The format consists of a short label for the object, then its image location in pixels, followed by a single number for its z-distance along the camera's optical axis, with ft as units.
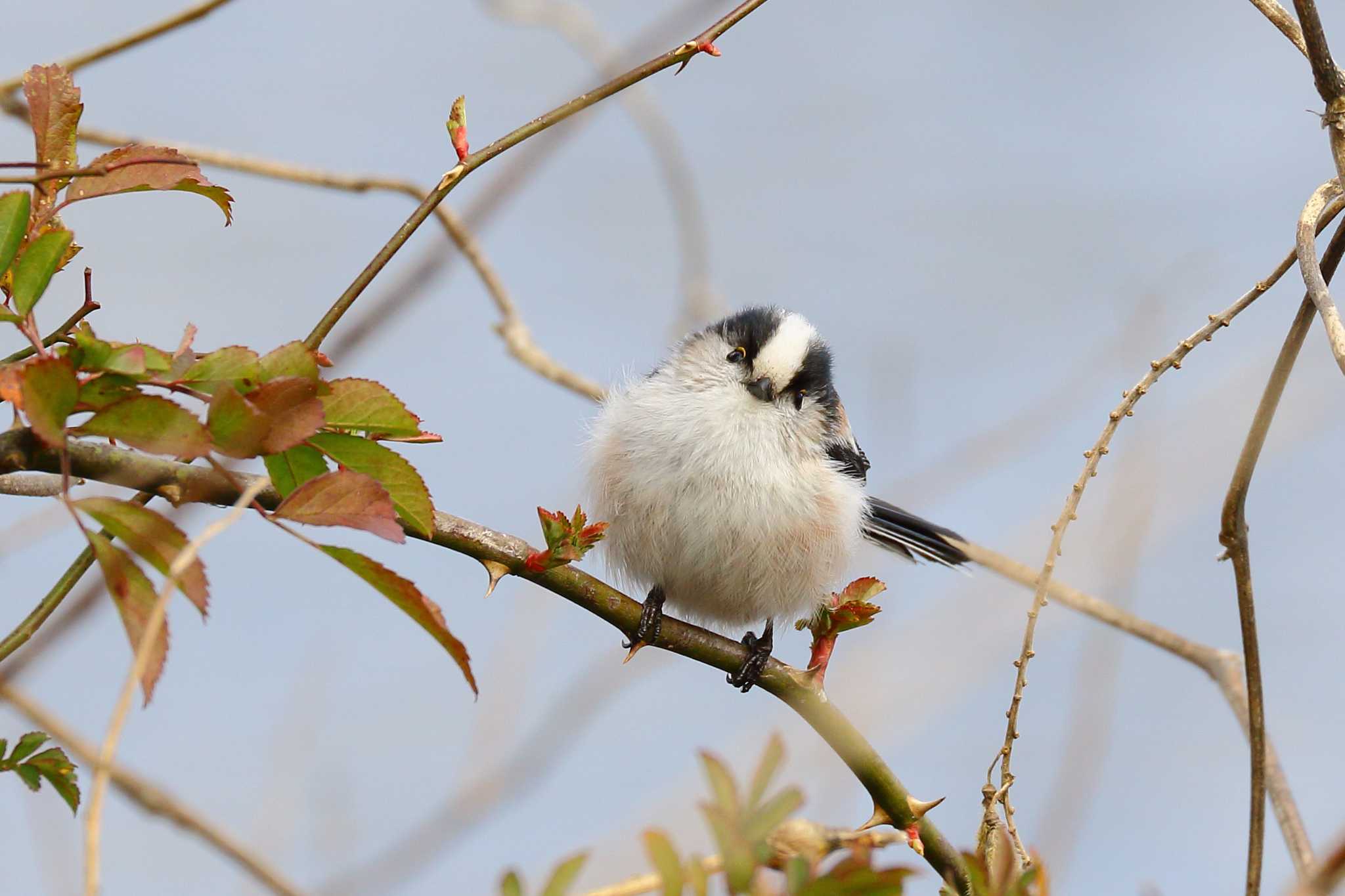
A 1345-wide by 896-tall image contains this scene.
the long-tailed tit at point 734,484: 14.04
